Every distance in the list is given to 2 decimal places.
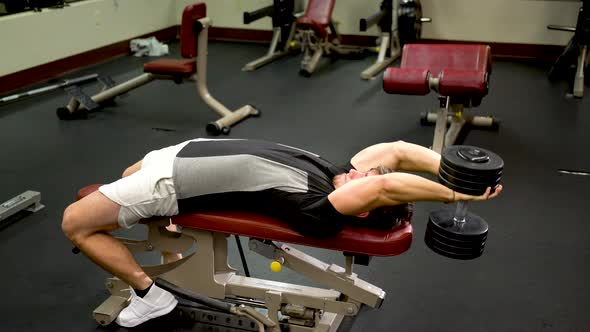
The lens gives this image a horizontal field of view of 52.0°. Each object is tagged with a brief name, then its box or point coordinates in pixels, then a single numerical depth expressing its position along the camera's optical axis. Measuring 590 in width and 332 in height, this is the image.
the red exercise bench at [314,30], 5.69
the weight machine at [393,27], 5.51
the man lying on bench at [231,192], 1.79
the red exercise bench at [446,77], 3.35
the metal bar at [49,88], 4.64
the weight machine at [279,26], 5.73
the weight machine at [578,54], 4.96
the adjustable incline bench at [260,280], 1.82
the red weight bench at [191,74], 4.01
